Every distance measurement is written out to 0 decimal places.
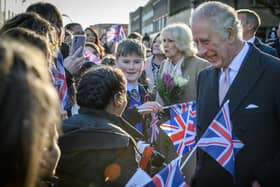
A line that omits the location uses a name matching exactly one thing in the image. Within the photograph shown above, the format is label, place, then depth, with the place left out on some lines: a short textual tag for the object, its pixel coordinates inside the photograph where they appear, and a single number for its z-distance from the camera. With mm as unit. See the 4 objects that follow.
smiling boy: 5148
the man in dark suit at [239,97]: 3041
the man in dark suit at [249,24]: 6911
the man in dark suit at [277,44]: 7660
